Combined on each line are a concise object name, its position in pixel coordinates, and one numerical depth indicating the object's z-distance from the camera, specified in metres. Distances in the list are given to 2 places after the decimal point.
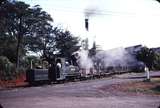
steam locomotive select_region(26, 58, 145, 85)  33.25
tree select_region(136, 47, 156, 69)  44.97
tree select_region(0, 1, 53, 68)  26.19
